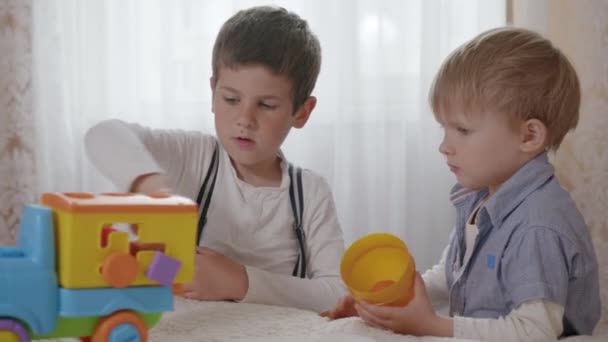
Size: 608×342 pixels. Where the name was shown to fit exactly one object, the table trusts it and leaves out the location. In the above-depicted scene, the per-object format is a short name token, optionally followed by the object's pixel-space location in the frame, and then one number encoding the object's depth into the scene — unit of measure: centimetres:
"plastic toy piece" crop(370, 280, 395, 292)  118
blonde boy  112
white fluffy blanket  96
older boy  140
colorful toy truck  74
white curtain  211
